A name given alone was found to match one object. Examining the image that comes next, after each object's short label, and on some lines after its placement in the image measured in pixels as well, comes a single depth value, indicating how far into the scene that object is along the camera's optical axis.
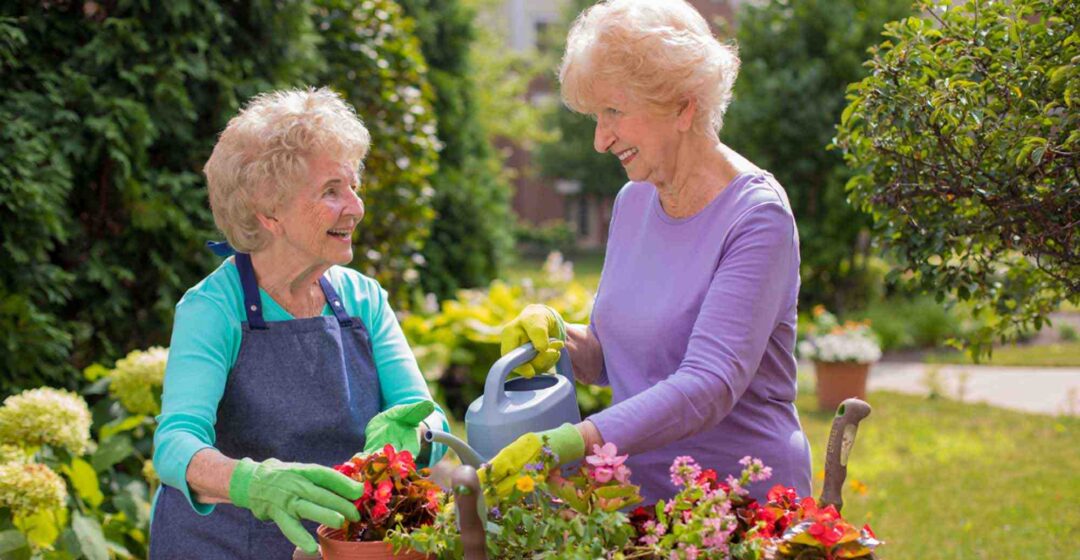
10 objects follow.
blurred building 27.55
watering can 1.83
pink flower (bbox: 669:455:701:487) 1.60
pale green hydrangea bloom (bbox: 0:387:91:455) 3.17
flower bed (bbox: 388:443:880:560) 1.50
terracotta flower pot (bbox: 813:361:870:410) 7.62
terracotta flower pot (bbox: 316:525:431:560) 1.60
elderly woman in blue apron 2.09
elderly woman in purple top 1.92
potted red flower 1.63
